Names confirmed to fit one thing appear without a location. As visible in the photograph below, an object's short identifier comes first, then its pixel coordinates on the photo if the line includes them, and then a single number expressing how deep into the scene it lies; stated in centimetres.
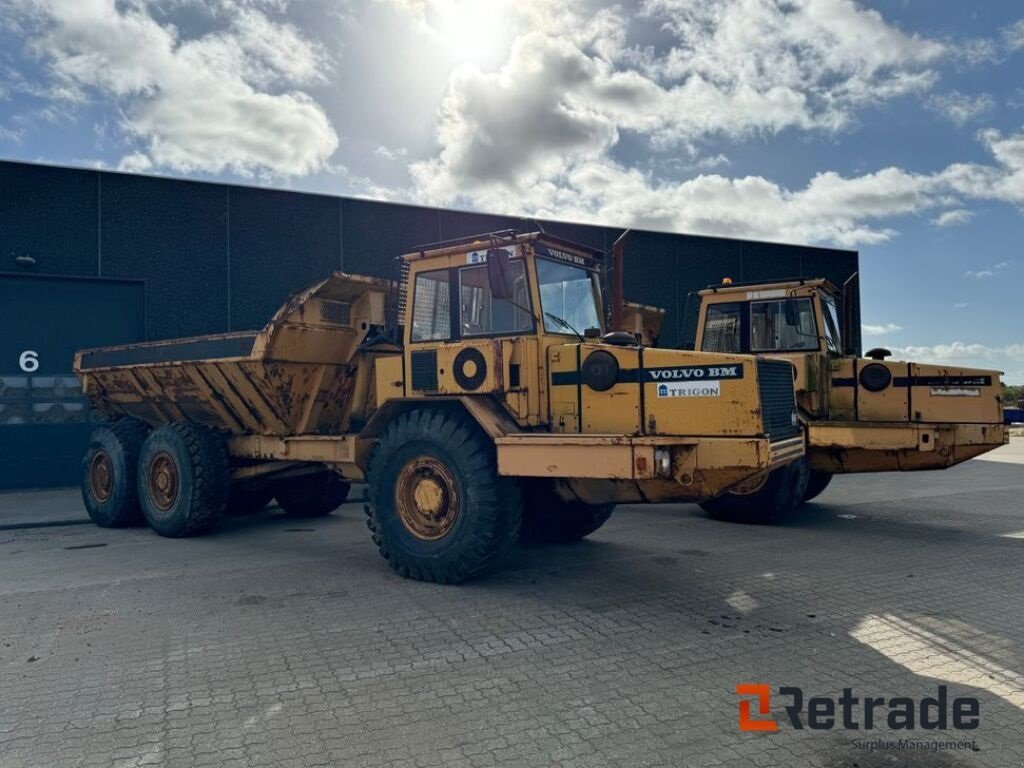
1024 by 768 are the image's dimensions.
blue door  1383
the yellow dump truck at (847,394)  891
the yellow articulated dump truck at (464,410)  560
